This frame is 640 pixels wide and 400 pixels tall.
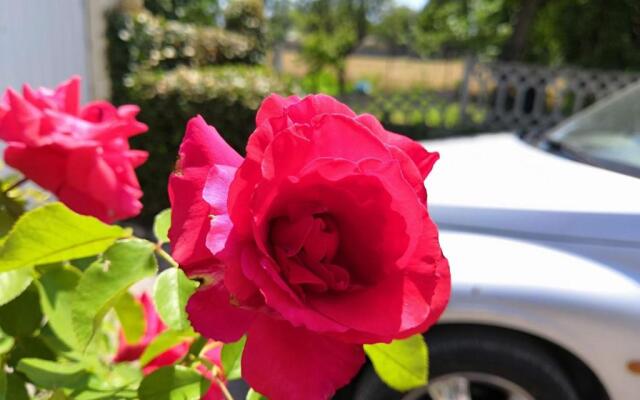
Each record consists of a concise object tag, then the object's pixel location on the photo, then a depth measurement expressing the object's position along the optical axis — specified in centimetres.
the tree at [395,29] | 2550
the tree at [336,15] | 2603
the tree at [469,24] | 1460
